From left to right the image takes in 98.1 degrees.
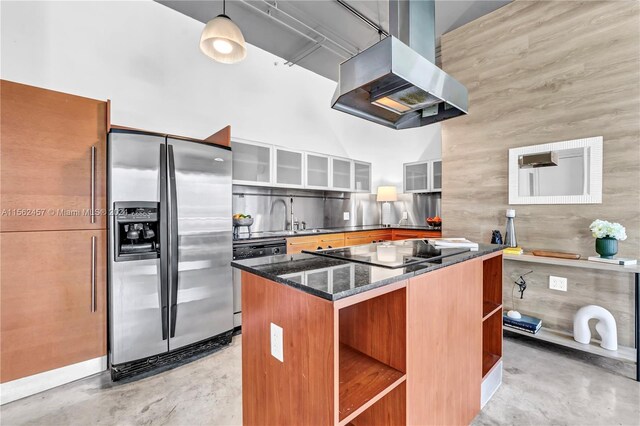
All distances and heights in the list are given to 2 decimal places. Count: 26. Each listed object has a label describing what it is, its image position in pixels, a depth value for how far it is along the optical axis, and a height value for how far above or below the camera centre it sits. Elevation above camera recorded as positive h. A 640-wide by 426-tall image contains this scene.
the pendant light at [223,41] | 2.13 +1.39
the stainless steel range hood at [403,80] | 1.30 +0.67
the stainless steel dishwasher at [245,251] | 2.73 -0.42
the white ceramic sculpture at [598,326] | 2.14 -0.92
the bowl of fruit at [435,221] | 4.28 -0.16
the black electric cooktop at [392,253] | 1.32 -0.24
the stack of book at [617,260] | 2.03 -0.38
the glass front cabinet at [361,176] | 4.54 +0.58
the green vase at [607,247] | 2.12 -0.28
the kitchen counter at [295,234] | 2.98 -0.29
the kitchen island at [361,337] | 0.93 -0.53
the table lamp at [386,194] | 4.95 +0.30
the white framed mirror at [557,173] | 2.36 +0.35
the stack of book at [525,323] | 2.50 -1.04
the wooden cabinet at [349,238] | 3.33 -0.38
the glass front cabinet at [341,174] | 4.18 +0.57
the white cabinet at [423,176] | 4.47 +0.58
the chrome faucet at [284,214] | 3.91 -0.05
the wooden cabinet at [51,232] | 1.83 -0.15
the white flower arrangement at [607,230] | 2.10 -0.15
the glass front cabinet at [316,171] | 3.83 +0.57
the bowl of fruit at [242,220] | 3.03 -0.10
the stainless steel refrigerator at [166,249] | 2.04 -0.31
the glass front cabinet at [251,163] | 3.20 +0.57
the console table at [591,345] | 2.01 -1.08
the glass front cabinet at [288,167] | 3.52 +0.57
